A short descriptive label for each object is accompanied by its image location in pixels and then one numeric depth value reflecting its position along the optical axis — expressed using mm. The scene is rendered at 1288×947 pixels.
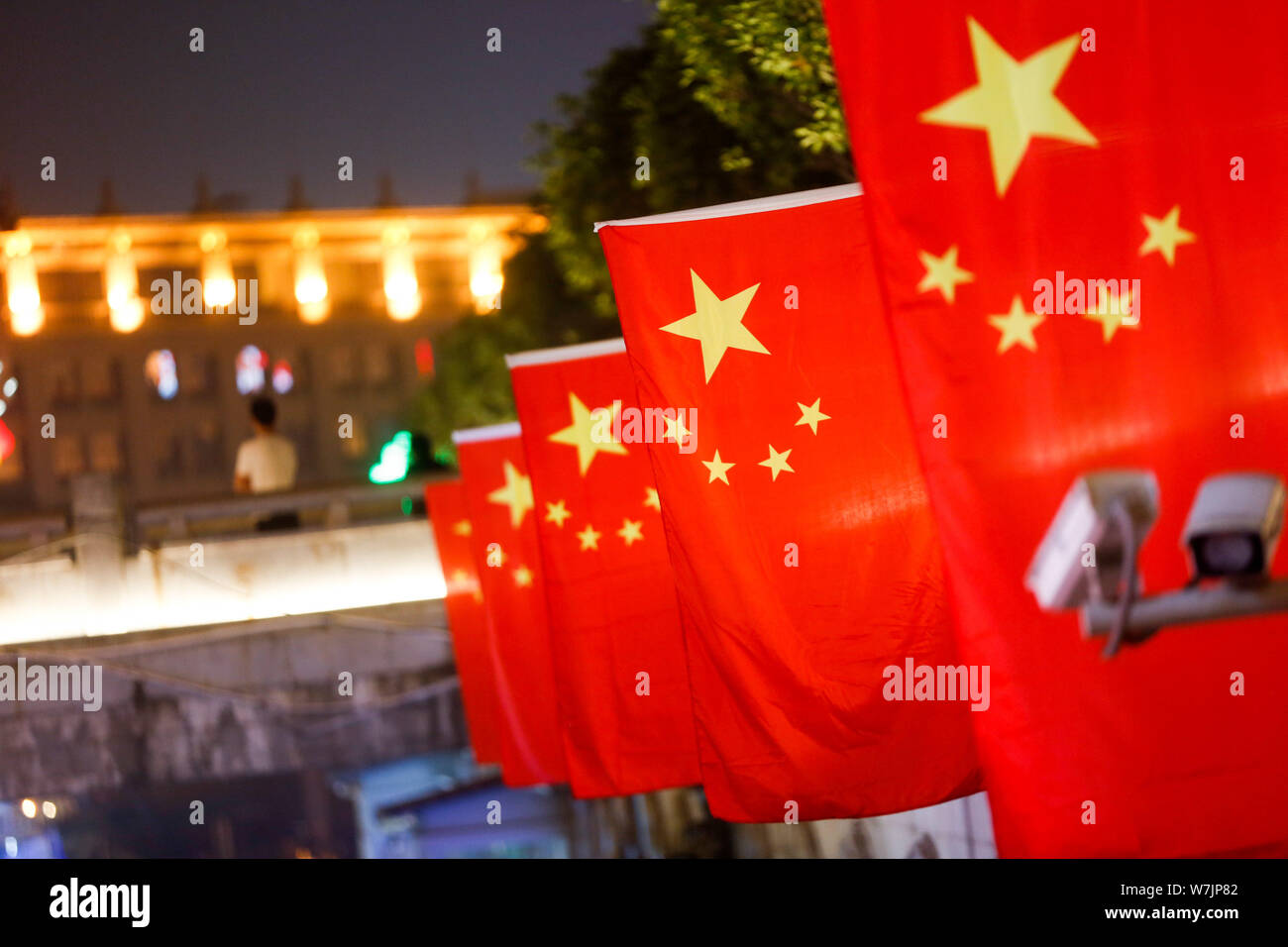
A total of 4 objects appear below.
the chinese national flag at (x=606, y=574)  9438
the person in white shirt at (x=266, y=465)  16594
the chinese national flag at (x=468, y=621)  13742
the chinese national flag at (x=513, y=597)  11906
